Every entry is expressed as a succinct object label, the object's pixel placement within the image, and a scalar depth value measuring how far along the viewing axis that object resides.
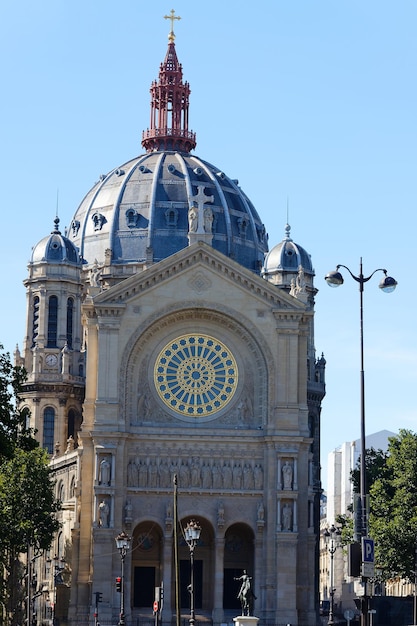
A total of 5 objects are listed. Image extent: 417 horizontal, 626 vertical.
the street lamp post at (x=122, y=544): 80.44
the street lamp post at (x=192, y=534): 73.12
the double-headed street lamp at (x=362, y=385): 53.34
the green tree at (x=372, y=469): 107.46
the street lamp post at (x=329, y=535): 81.44
